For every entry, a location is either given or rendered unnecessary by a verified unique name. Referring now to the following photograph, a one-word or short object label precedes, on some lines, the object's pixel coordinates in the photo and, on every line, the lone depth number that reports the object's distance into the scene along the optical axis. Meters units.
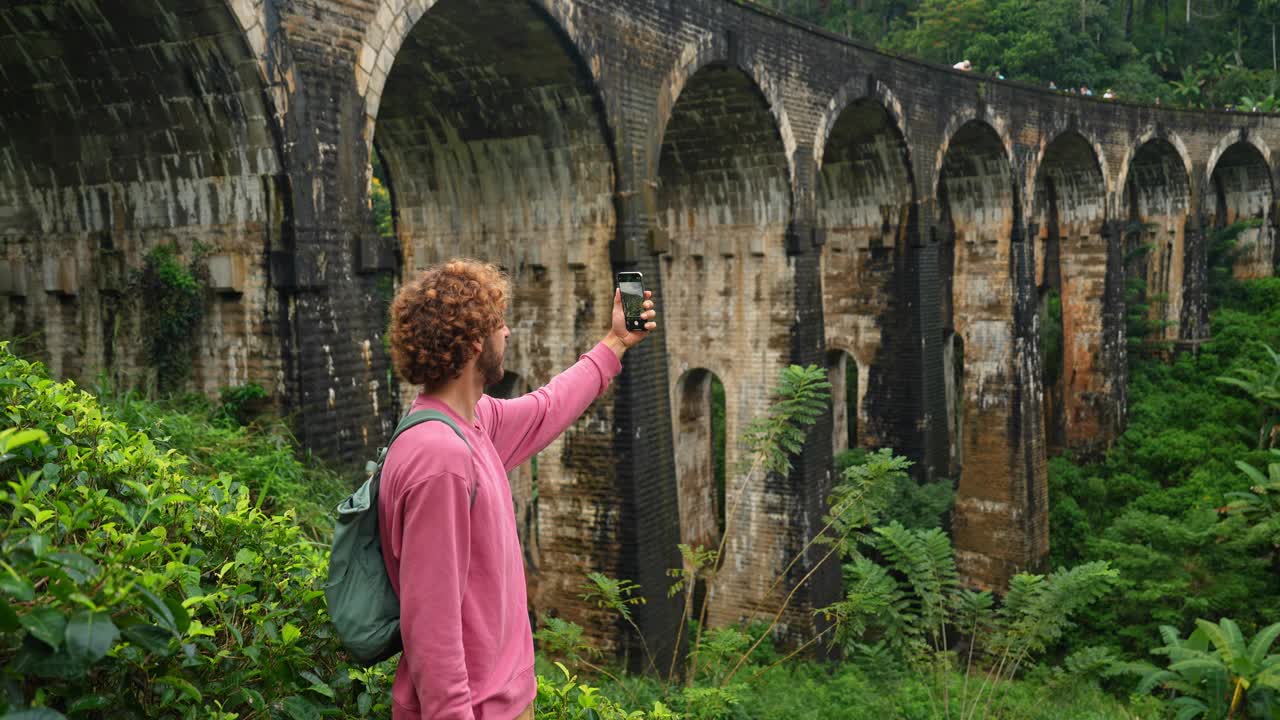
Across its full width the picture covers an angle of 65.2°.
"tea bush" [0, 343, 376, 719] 1.93
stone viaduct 6.31
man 2.21
